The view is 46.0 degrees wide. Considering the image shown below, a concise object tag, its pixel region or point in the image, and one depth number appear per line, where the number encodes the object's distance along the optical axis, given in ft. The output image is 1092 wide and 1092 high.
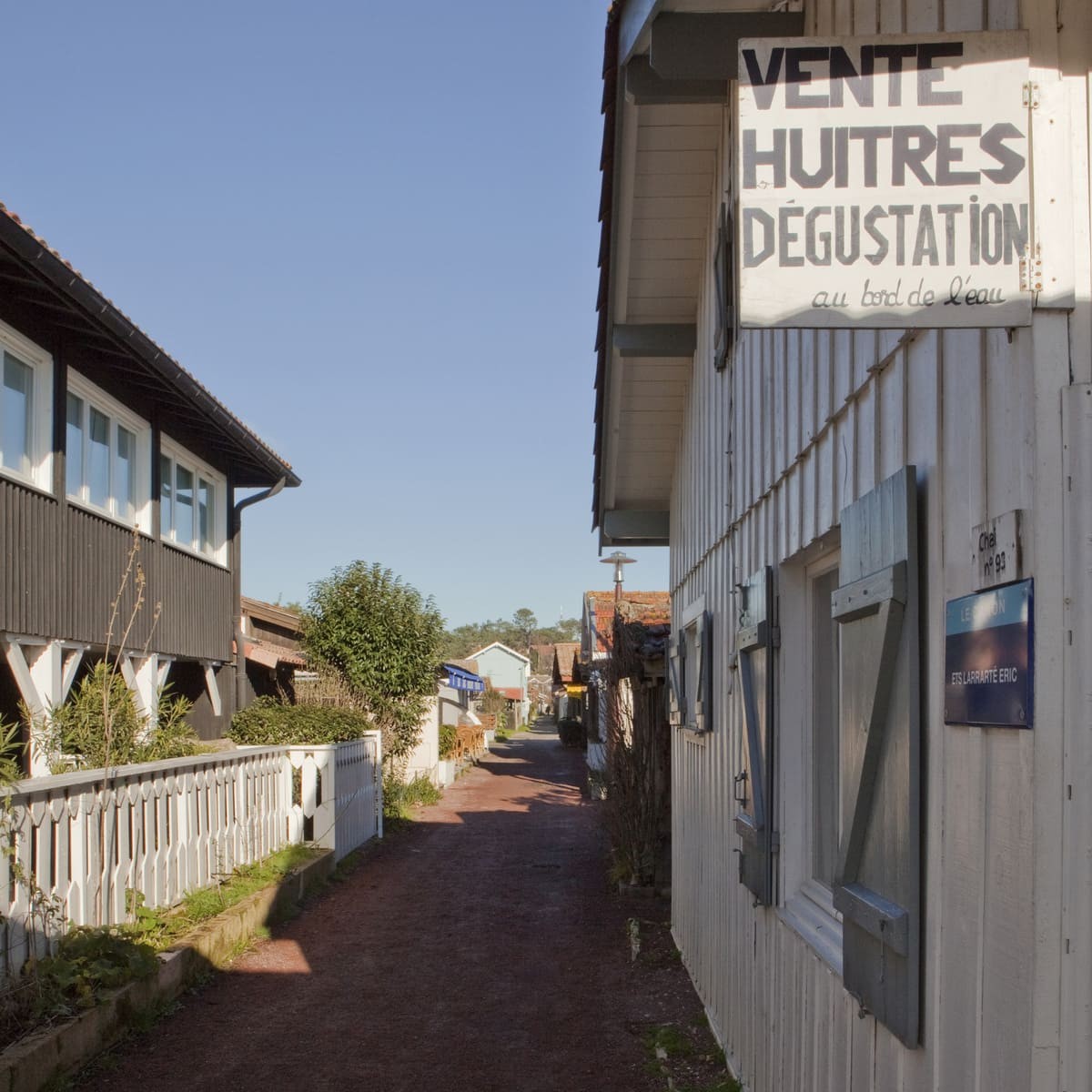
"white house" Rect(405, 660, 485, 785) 80.89
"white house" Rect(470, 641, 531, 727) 335.47
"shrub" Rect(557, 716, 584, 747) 146.63
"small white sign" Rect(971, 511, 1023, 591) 8.09
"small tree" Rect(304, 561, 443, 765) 66.39
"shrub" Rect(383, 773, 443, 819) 60.23
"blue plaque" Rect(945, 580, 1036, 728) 7.88
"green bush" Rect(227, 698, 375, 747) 47.39
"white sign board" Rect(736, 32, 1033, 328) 8.39
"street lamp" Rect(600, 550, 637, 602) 72.59
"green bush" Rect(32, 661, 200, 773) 28.60
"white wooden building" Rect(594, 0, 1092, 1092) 7.73
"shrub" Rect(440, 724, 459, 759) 95.72
